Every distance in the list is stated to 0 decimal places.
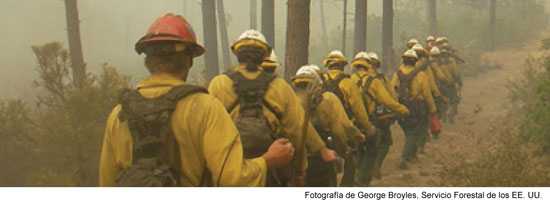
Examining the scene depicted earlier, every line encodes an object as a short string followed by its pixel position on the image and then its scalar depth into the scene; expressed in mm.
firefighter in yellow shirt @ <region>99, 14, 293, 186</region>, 2973
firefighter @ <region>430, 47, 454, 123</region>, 12719
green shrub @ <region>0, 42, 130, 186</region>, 8125
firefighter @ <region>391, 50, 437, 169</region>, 9867
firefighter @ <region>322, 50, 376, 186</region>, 7219
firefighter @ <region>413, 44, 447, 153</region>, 10202
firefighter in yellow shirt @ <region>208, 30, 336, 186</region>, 4395
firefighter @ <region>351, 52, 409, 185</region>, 8102
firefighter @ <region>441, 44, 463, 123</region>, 14008
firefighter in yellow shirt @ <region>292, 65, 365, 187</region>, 5988
